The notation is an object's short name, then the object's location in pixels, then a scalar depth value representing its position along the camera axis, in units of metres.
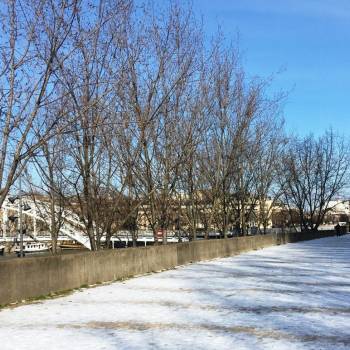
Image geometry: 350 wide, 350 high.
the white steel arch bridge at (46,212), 23.92
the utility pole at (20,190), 21.49
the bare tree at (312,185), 63.34
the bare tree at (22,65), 11.66
